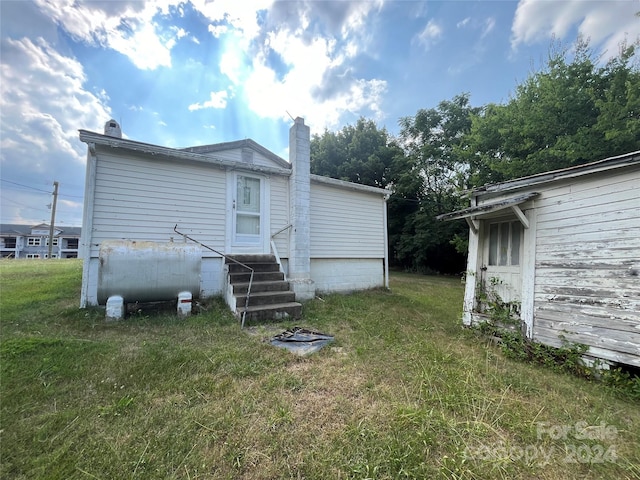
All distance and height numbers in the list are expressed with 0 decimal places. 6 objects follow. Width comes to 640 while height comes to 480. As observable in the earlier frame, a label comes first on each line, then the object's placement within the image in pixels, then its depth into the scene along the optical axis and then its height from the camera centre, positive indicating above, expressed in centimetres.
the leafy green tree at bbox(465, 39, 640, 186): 812 +544
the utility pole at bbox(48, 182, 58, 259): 1911 +255
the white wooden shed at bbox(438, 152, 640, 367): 270 +6
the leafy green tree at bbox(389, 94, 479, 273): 1605 +431
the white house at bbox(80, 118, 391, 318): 437 +63
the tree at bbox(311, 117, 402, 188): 1758 +688
